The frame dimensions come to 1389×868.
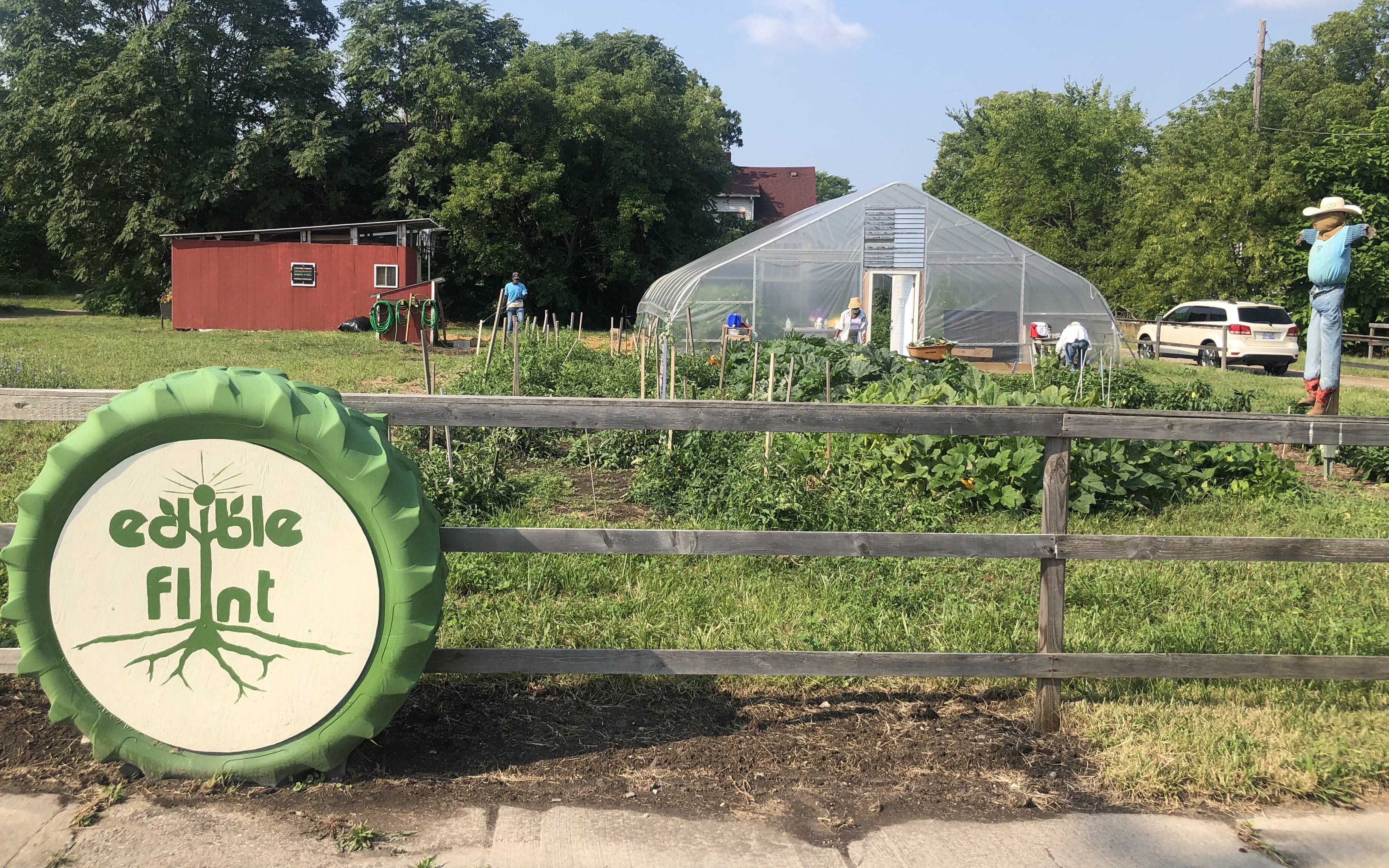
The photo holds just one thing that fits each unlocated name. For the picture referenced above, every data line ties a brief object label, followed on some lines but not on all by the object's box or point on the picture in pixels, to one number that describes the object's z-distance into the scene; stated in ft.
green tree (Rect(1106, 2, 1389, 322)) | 108.99
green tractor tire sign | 11.40
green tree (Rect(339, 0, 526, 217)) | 121.29
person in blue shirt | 66.76
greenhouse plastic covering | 76.07
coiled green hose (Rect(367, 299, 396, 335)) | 87.25
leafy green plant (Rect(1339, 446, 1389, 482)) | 31.60
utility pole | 112.16
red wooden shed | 101.09
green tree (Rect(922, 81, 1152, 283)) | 141.59
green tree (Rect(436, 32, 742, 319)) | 120.26
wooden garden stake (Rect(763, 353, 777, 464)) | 27.71
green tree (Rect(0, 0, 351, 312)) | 116.47
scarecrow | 30.42
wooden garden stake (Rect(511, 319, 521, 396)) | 31.79
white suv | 84.84
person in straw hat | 69.00
